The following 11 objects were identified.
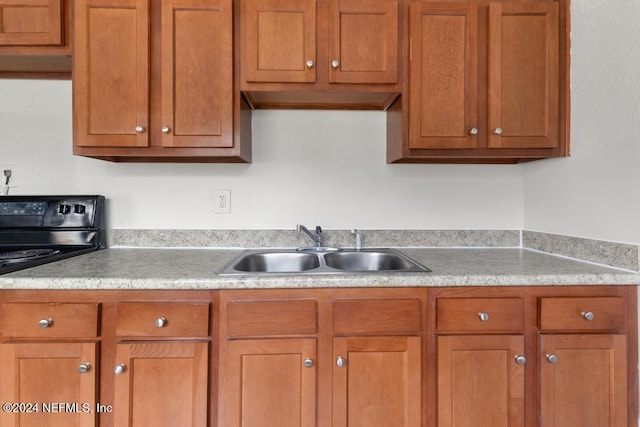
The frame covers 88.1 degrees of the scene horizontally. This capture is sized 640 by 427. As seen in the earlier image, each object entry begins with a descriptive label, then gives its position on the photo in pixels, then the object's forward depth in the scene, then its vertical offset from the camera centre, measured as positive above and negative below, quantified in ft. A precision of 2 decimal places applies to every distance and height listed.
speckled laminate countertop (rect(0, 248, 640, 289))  3.71 -0.76
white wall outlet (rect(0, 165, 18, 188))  5.73 +0.61
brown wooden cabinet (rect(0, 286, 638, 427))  3.69 -1.68
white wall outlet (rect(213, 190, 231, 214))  5.85 +0.15
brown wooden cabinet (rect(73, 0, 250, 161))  4.62 +1.94
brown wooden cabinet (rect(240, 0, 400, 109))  4.69 +2.38
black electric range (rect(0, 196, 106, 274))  5.38 -0.21
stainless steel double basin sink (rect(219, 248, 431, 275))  5.45 -0.81
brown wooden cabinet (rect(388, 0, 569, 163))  4.77 +1.96
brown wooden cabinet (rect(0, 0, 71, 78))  4.69 +2.61
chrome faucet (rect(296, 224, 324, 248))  5.68 -0.41
